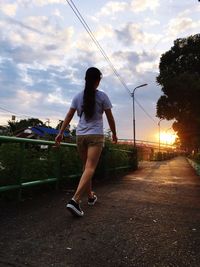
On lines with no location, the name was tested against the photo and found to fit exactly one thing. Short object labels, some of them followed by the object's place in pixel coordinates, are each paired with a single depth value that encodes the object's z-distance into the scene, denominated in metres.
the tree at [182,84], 16.45
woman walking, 2.70
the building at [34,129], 25.94
